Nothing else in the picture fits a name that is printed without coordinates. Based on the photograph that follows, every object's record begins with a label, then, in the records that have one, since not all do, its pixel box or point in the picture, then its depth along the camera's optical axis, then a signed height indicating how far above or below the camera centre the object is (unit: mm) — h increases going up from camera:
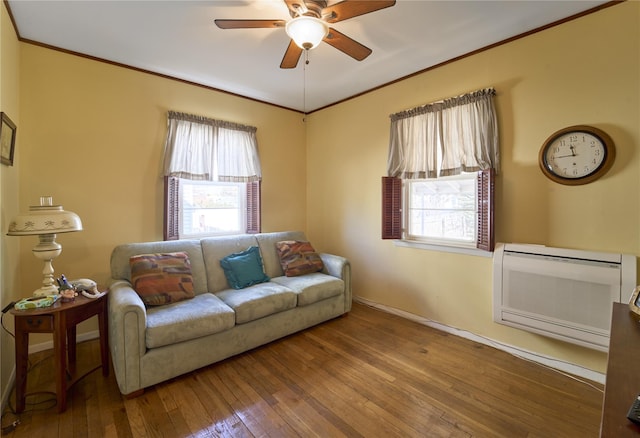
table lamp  1813 -129
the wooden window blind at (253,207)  3721 +28
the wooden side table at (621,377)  745 -546
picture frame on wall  1854 +471
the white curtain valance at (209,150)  3080 +684
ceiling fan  1603 +1144
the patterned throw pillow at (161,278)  2318 -587
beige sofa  1916 -823
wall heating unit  1964 -581
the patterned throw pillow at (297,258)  3221 -564
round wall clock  2037 +423
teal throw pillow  2883 -622
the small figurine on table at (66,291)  1934 -572
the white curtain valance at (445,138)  2514 +707
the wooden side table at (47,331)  1742 -769
